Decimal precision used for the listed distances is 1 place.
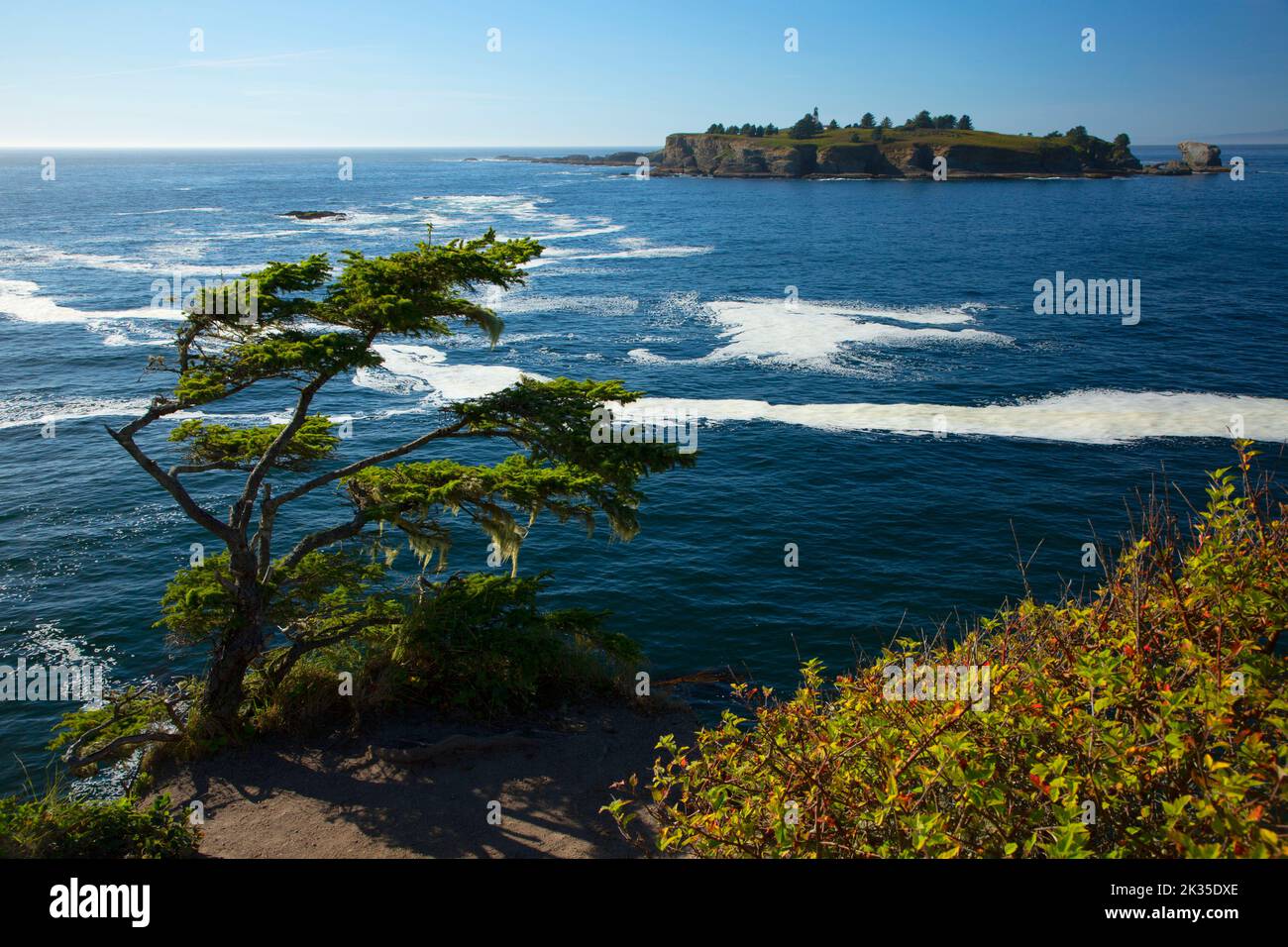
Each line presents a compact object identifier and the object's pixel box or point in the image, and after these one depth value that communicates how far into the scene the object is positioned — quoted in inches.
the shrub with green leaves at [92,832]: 451.2
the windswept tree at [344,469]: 605.3
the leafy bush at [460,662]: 691.4
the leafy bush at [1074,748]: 248.1
